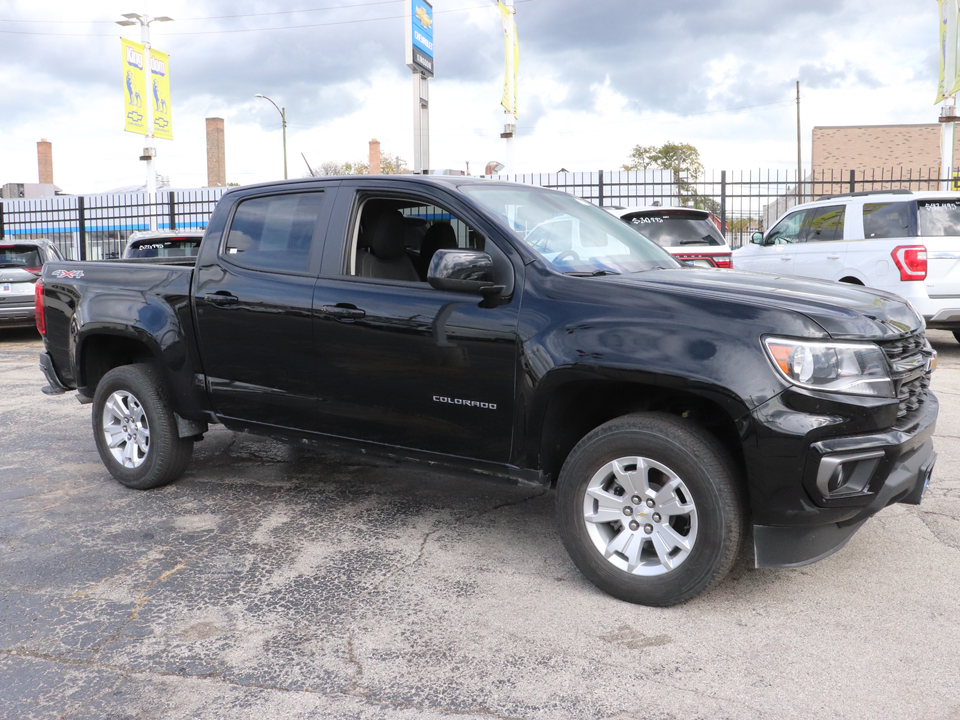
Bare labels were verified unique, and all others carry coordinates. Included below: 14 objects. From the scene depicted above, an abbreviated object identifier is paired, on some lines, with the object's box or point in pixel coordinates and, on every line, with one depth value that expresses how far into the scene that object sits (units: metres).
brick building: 51.75
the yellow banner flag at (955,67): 17.09
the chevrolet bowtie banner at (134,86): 21.88
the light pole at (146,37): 22.36
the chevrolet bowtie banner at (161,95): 22.64
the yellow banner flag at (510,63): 18.98
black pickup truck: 3.29
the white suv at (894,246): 9.62
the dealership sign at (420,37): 17.05
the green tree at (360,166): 57.75
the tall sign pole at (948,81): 17.31
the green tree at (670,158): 45.88
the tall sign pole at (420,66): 17.12
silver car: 13.27
